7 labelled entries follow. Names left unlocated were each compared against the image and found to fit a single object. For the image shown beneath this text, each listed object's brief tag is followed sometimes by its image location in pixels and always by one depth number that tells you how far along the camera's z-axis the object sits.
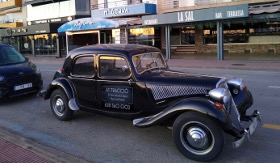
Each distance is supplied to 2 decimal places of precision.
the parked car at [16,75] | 7.90
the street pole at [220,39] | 19.08
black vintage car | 4.14
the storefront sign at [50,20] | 32.47
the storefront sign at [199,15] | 17.41
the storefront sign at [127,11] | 24.30
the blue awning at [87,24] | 24.41
